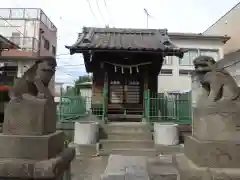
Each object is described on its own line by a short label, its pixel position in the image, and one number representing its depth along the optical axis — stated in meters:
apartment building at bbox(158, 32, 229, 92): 17.07
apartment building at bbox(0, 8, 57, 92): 19.12
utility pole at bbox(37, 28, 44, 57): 20.06
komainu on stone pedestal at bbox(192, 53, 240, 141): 2.43
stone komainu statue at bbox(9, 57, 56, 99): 2.62
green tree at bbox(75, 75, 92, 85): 33.81
